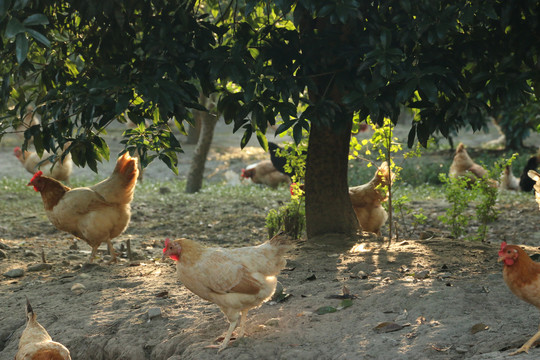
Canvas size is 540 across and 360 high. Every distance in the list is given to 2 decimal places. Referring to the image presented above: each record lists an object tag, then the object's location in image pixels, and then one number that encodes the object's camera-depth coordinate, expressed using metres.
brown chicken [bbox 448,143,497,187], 12.40
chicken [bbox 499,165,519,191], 13.85
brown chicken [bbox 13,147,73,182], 11.97
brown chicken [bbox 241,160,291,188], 15.15
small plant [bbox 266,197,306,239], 7.56
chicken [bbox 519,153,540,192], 12.40
